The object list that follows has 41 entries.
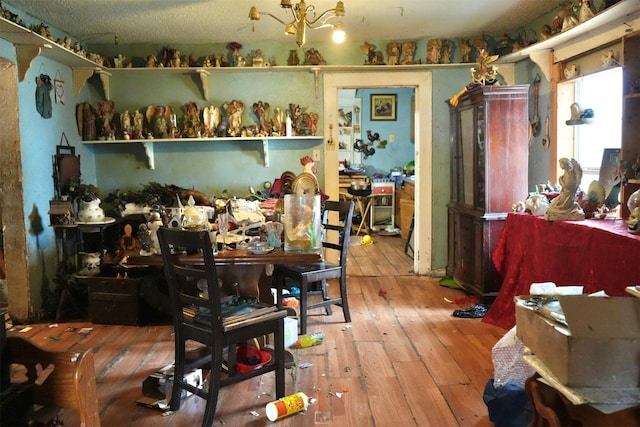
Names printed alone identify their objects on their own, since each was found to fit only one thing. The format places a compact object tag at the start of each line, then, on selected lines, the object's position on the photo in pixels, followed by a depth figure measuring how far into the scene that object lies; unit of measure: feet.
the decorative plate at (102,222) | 14.27
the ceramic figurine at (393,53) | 17.12
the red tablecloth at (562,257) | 8.98
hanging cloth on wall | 13.93
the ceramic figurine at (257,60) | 16.84
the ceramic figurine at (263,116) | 17.15
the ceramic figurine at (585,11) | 11.66
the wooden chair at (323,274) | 12.17
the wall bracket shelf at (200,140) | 16.74
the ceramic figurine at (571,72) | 13.24
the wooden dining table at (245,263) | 9.36
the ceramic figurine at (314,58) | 17.13
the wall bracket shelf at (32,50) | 11.47
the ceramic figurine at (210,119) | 17.01
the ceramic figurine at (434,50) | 17.06
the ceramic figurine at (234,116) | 17.06
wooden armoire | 13.87
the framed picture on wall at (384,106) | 28.99
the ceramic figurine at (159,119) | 16.90
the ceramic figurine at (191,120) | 16.90
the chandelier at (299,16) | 10.59
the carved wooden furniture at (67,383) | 4.09
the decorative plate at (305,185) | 12.87
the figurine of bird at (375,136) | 29.14
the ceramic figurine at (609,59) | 11.59
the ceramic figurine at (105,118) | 16.74
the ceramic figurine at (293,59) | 17.20
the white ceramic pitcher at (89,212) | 14.38
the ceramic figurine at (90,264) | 14.20
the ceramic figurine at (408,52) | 17.16
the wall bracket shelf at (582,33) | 10.50
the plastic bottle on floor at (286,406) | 8.33
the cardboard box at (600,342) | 5.51
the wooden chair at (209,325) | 7.90
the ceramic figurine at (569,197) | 10.89
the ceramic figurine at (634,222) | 9.01
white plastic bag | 7.86
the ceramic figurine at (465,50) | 17.12
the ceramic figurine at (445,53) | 17.17
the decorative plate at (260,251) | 9.61
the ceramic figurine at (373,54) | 17.20
